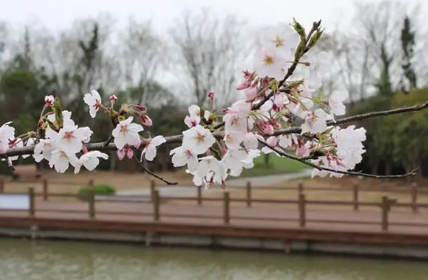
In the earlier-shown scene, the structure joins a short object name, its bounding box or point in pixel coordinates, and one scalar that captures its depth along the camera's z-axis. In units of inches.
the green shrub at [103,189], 544.4
